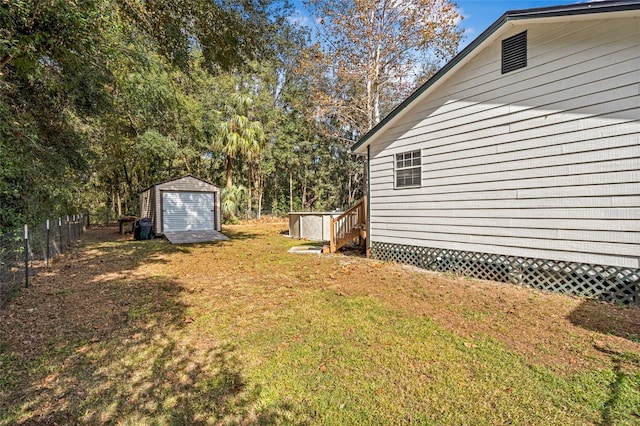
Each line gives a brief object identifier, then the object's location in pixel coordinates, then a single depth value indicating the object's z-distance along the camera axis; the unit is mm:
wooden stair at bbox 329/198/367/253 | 9188
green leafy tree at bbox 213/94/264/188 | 19234
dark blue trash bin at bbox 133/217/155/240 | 12773
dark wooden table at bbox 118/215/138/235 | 14830
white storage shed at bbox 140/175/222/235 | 13938
